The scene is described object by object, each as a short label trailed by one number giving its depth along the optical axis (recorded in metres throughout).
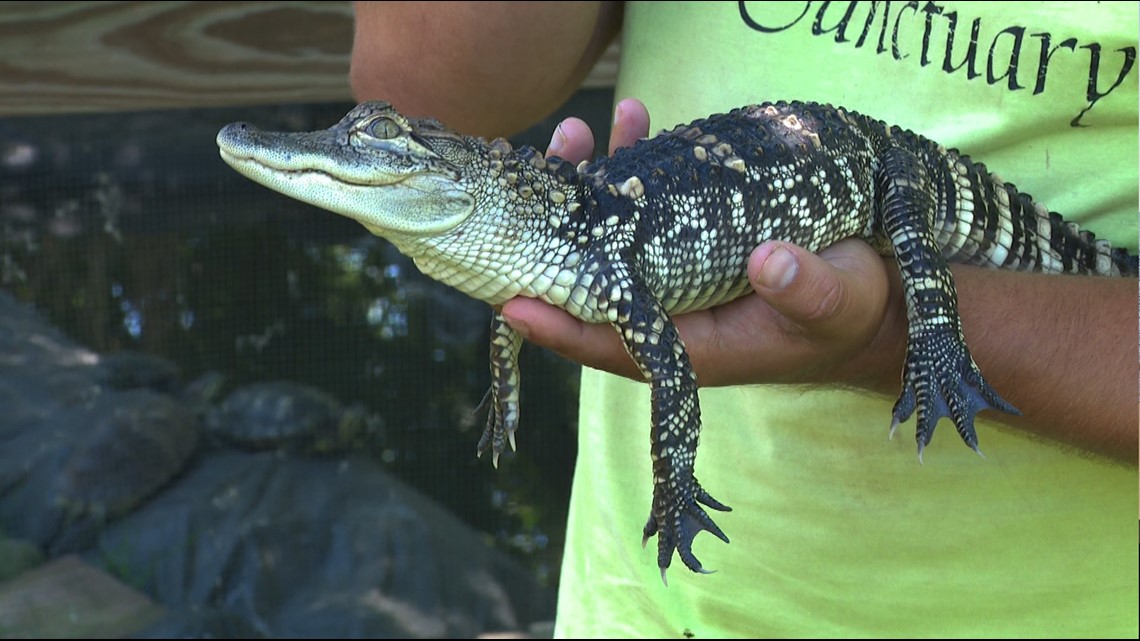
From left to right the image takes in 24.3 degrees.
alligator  0.96
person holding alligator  1.02
